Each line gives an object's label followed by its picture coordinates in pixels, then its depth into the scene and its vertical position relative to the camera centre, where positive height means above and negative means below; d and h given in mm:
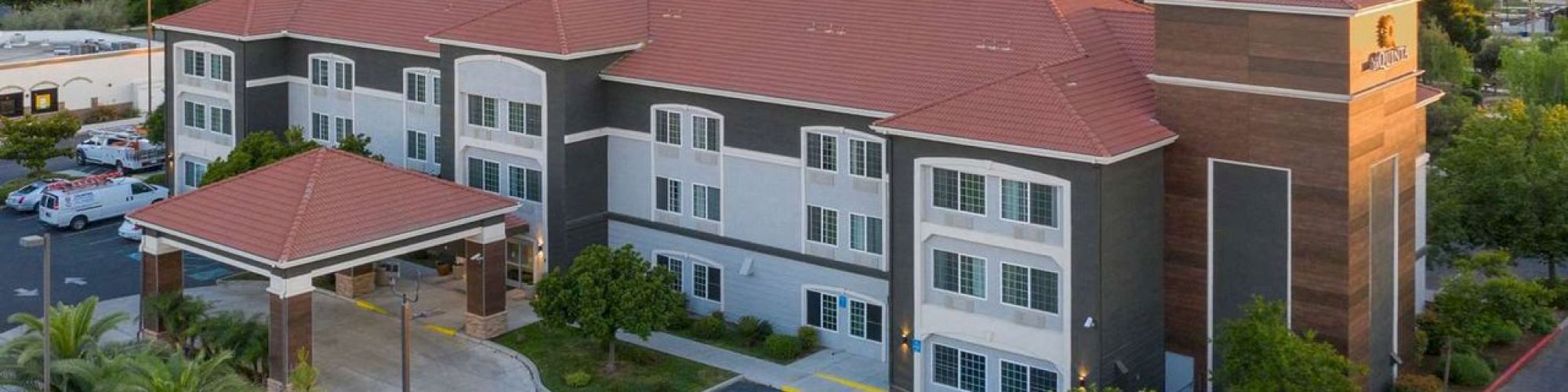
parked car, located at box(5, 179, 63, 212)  75000 -9272
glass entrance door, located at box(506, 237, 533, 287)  61344 -9900
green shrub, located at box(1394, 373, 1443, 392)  48000 -11196
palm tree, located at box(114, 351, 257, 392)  41031 -9510
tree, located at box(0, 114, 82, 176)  80625 -7249
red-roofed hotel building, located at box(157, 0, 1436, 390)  44719 -5116
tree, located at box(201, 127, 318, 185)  64625 -6314
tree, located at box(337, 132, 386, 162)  65188 -6014
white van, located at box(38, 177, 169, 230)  71562 -9148
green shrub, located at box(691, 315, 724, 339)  55125 -11009
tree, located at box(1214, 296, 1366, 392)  42094 -9267
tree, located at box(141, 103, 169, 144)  84562 -6874
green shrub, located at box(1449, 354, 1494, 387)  49281 -11113
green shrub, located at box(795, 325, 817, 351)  53562 -10976
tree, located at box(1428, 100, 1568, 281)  56156 -6734
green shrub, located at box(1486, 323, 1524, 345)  51891 -10747
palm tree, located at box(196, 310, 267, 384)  50062 -10378
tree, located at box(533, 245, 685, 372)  50500 -9218
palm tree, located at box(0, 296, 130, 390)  44250 -9487
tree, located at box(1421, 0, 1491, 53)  100625 -1876
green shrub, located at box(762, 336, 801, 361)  52844 -11153
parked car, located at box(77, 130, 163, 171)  86375 -8361
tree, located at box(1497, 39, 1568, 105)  80375 -4283
